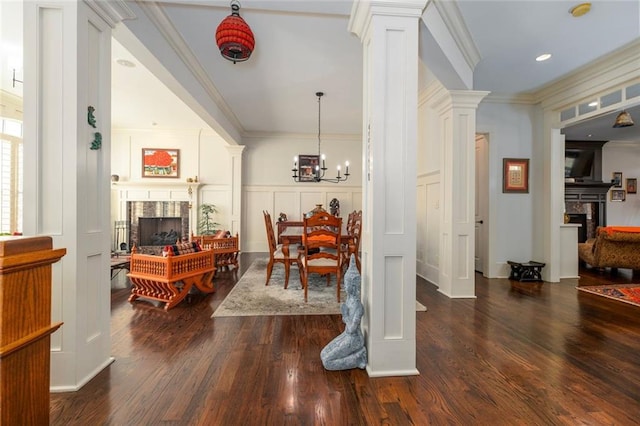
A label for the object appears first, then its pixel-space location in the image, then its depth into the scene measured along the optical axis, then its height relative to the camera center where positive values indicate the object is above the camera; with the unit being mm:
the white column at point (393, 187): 1841 +172
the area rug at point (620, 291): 3311 -1011
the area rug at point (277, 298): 2939 -1010
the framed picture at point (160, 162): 6723 +1217
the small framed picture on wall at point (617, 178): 7488 +939
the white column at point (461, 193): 3521 +255
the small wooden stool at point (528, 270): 4227 -874
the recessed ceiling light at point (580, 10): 2507 +1849
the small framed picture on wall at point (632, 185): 7570 +755
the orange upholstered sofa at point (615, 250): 4406 -598
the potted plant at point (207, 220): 6613 -171
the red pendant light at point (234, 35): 1969 +1257
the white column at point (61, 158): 1625 +320
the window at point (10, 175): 4422 +625
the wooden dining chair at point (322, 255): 3160 -494
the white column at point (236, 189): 6660 +570
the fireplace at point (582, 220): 7160 -178
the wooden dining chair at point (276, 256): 3668 -577
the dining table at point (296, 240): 3594 -363
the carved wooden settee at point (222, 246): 4612 -561
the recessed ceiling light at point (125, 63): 3467 +1885
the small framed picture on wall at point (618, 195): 7555 +485
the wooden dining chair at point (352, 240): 3658 -374
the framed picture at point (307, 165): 6992 +1197
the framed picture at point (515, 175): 4477 +607
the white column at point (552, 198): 4258 +228
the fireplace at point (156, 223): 6633 -242
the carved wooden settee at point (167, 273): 3049 -672
